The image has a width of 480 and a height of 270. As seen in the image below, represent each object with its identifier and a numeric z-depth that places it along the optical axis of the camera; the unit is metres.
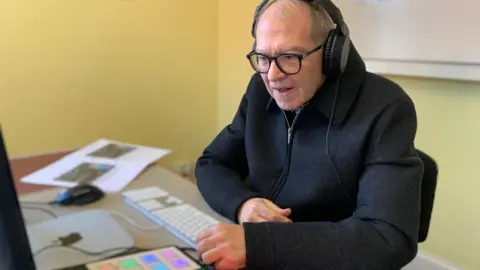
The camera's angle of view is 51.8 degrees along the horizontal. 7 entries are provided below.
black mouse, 1.24
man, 0.92
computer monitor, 0.54
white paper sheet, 1.38
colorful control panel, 0.86
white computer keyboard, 1.06
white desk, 1.04
